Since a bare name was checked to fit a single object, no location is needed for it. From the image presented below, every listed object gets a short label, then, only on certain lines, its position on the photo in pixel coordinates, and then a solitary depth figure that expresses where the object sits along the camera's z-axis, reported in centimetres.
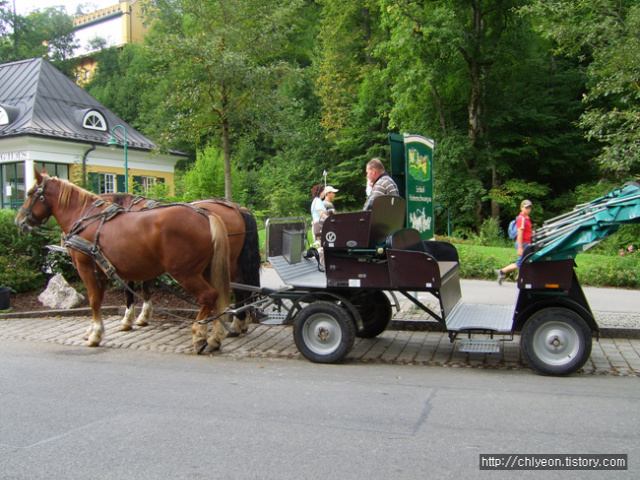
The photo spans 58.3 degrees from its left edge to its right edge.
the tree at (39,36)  4731
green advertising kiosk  798
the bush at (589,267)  1162
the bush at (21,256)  1003
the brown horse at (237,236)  756
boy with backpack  1046
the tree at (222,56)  1233
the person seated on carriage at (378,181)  699
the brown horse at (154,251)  676
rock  955
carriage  570
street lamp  1757
